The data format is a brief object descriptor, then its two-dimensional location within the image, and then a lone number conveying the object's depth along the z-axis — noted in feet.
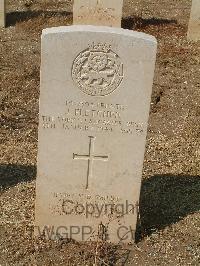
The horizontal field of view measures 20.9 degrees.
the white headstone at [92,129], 13.66
